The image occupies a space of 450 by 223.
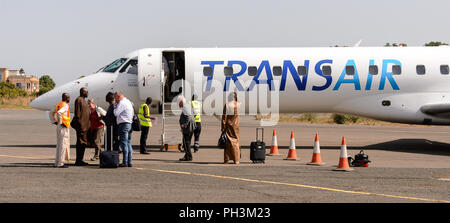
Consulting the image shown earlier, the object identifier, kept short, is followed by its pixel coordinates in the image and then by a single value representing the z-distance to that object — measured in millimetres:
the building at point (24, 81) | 191750
